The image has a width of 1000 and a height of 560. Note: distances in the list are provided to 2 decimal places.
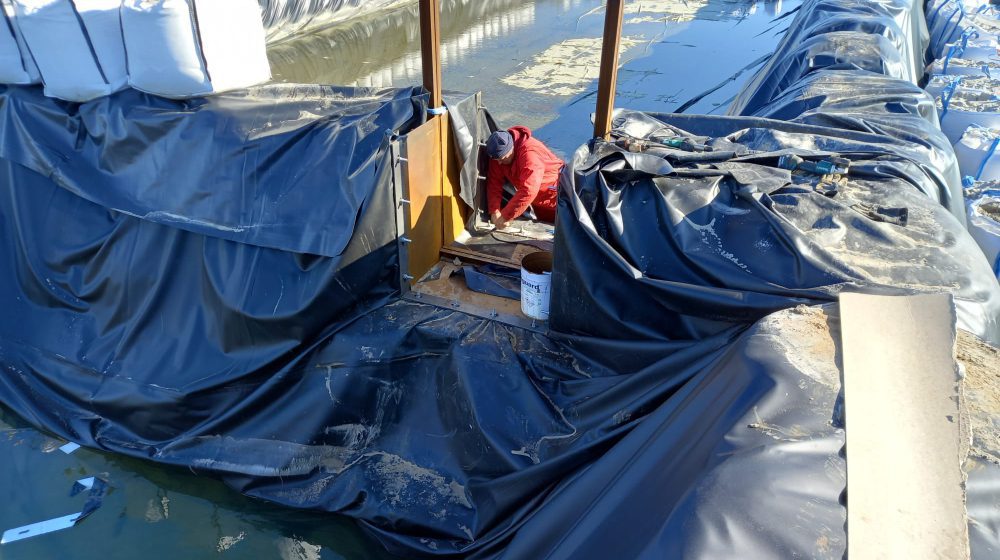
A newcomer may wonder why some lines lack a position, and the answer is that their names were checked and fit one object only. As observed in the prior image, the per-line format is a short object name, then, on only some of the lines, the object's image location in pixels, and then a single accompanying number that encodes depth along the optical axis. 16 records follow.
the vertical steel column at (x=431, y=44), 2.85
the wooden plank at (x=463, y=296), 2.84
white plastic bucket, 2.61
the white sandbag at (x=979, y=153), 4.00
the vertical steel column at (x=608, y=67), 2.61
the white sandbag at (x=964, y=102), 4.56
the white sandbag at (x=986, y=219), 3.27
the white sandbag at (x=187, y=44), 2.68
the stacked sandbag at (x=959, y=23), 6.52
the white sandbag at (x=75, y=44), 2.81
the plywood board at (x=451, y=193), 3.08
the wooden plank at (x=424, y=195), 2.76
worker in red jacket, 3.28
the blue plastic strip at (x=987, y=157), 4.03
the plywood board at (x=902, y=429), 1.11
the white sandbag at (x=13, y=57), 2.93
